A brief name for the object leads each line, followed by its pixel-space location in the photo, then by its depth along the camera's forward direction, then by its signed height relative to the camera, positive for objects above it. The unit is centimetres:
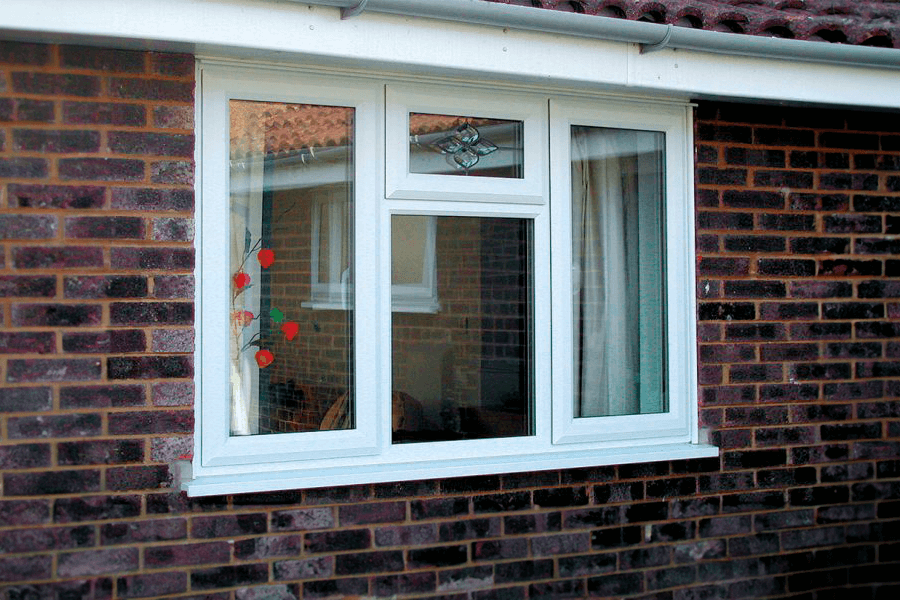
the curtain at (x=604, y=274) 454 +23
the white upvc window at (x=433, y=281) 393 +18
